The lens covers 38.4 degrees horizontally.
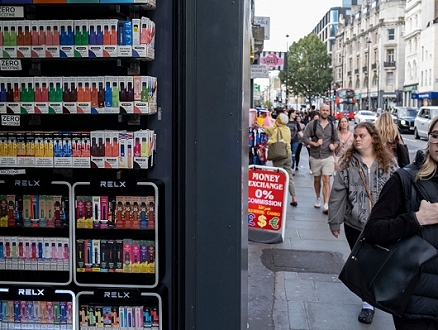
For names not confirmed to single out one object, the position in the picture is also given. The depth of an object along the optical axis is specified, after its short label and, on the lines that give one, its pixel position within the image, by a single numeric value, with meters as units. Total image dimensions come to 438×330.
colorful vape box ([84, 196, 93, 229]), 3.42
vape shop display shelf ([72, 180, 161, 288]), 3.40
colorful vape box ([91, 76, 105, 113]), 3.35
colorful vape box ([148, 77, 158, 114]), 3.32
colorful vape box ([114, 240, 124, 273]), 3.46
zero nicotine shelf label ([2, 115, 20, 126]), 3.40
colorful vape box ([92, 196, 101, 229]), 3.42
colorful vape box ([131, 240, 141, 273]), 3.45
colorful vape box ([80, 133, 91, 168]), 3.36
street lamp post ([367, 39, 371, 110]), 104.18
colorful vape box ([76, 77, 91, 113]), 3.35
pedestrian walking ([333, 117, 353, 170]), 11.81
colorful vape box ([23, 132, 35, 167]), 3.38
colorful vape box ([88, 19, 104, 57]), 3.29
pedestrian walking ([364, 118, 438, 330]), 3.35
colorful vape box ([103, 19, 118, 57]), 3.29
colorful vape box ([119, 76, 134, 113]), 3.32
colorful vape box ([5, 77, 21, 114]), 3.38
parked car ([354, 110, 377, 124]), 55.95
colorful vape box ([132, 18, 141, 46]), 3.26
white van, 37.66
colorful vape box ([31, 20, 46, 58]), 3.32
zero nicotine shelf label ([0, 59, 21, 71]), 3.36
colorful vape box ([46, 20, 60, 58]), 3.32
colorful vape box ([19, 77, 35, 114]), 3.37
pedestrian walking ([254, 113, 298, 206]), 12.13
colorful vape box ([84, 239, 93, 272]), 3.47
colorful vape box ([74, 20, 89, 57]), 3.31
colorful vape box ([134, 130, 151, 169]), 3.33
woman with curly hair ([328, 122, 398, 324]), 5.82
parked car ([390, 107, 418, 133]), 44.36
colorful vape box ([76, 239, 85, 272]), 3.47
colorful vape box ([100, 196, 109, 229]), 3.42
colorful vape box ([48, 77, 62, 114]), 3.37
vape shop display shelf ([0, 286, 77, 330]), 3.47
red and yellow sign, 9.26
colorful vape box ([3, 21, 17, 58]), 3.32
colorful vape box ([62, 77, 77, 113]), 3.36
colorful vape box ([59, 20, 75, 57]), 3.32
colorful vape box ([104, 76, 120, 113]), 3.34
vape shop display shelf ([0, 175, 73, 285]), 3.44
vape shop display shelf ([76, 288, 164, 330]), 3.46
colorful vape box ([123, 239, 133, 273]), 3.45
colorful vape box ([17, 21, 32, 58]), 3.32
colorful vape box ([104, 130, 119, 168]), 3.35
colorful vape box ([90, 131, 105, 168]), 3.35
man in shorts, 11.94
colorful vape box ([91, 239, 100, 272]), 3.46
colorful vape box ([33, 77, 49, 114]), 3.37
